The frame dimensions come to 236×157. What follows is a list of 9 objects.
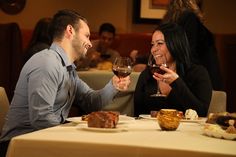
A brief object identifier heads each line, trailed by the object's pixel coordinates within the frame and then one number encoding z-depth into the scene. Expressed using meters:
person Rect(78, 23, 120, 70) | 5.58
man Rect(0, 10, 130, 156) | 2.45
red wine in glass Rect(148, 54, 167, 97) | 2.88
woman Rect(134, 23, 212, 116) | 3.13
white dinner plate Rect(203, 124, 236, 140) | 1.83
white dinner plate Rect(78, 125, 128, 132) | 1.90
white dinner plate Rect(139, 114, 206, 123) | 2.49
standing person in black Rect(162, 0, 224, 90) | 4.43
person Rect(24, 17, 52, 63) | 5.48
